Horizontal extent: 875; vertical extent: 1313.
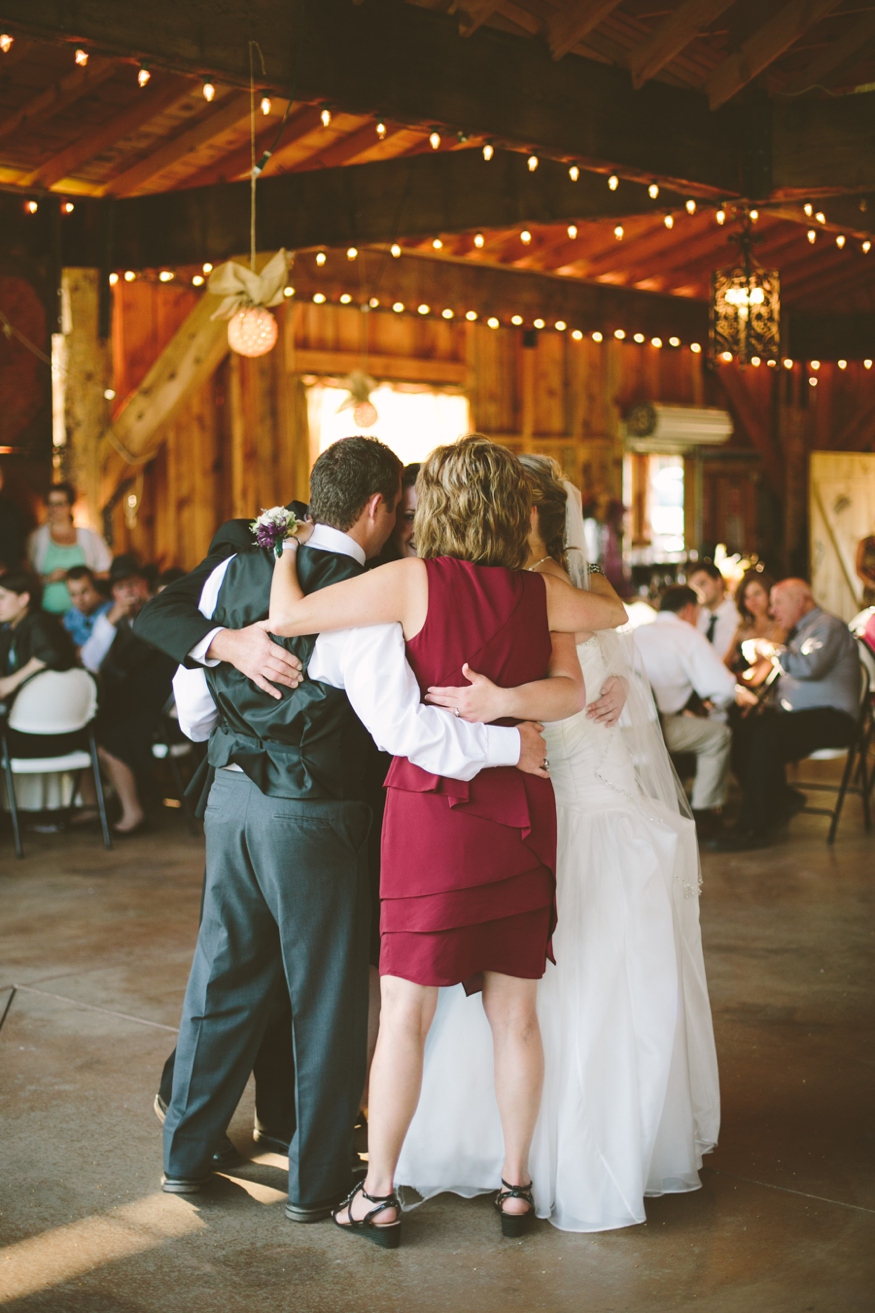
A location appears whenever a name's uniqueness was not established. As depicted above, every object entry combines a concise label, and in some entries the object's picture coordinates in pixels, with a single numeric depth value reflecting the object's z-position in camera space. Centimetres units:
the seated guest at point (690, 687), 611
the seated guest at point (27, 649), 593
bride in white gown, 264
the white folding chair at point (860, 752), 629
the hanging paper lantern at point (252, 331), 671
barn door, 1448
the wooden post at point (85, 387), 873
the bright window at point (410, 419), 1120
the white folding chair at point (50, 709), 591
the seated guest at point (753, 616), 747
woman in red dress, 243
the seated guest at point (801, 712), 624
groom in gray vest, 254
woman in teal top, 793
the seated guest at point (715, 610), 749
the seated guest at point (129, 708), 655
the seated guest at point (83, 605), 732
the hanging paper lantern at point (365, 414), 951
